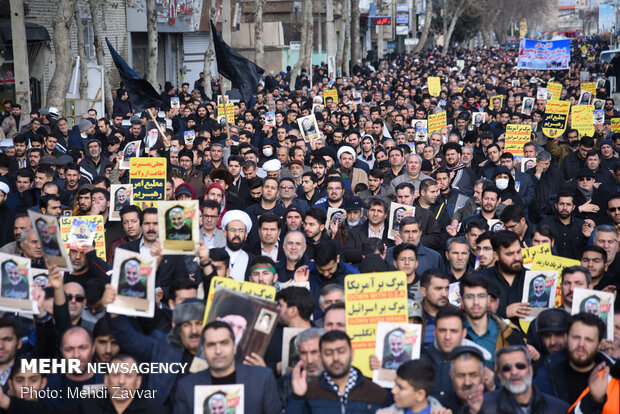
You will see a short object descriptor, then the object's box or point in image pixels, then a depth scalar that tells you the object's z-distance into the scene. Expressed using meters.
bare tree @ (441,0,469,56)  71.88
